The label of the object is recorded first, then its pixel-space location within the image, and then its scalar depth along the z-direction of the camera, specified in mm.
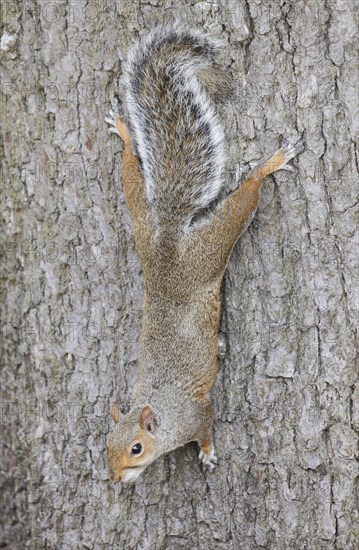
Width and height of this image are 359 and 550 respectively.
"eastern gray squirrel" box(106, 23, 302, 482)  4660
